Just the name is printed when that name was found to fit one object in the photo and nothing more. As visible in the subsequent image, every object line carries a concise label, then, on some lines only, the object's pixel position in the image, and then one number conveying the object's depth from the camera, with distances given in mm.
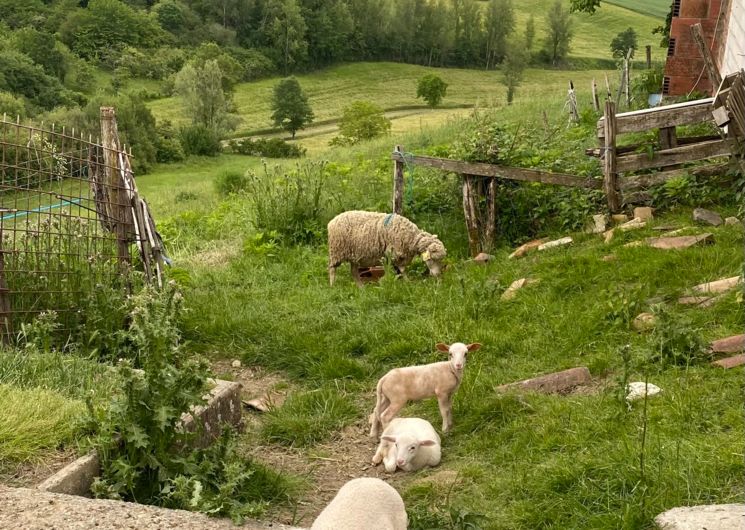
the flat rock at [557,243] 10070
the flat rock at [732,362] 5895
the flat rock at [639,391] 5682
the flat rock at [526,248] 10325
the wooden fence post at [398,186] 11508
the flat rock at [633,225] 9797
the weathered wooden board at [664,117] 10453
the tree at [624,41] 76375
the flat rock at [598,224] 10391
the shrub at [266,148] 47781
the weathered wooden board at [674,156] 10430
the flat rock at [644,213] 10109
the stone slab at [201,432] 4402
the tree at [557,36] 84938
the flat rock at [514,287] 8745
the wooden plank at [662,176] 10430
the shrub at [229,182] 20809
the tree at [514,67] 71562
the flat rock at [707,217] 9422
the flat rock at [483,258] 10469
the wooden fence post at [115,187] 8391
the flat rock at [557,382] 6441
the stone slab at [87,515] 3852
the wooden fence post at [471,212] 11242
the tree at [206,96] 59812
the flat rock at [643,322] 7137
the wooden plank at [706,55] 14008
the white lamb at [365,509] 3674
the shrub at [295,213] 12758
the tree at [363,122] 49025
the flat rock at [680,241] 8695
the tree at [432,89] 67312
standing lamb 6203
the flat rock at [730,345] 6246
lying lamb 5555
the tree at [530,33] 85338
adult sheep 10680
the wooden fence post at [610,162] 10469
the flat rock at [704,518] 3668
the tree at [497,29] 87938
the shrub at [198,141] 51938
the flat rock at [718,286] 7457
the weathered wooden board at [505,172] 10938
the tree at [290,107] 60094
